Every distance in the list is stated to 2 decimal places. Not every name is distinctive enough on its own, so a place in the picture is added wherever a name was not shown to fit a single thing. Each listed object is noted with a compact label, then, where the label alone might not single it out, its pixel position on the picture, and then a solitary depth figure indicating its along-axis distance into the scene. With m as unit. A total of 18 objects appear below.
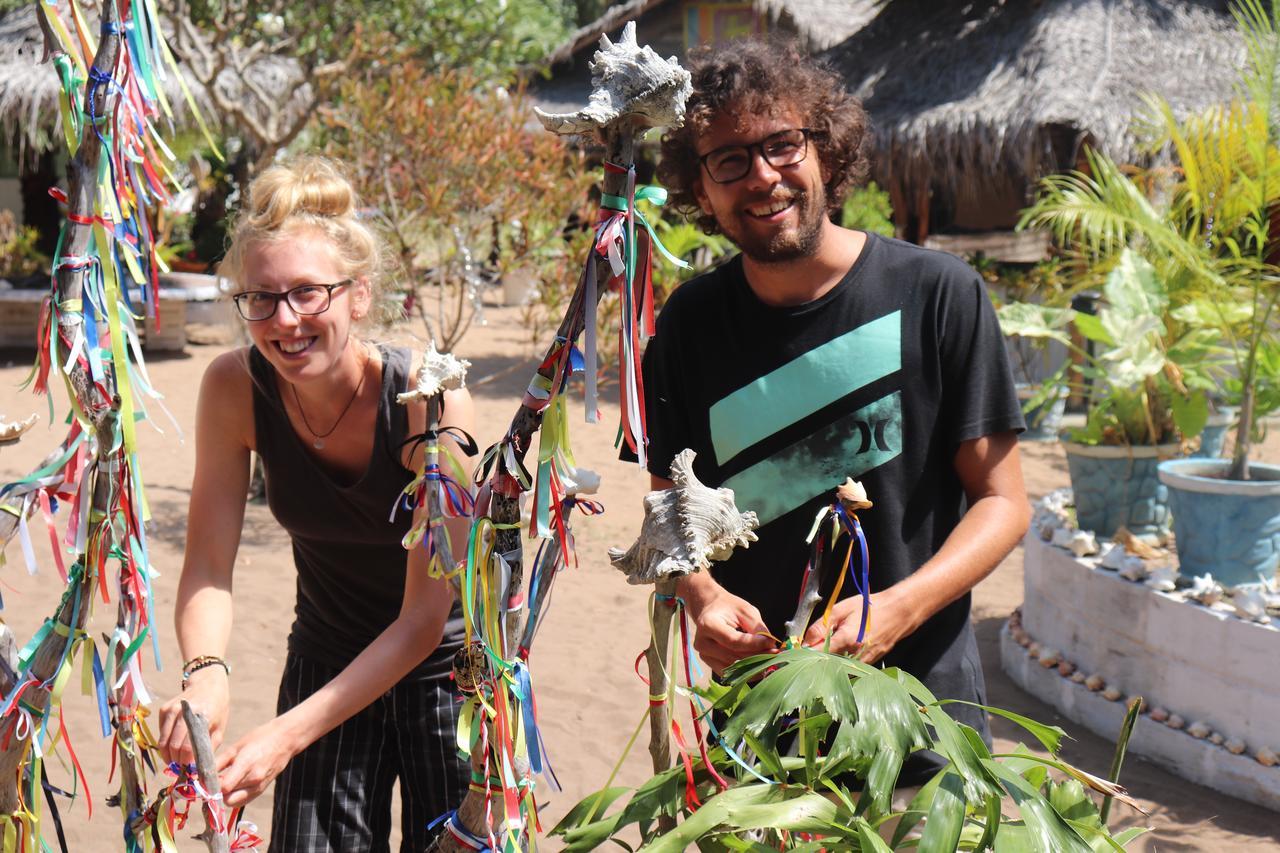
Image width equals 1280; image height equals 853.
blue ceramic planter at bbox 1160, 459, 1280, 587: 4.05
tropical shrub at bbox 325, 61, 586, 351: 5.89
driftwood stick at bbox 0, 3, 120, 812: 1.42
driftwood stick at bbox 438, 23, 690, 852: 1.10
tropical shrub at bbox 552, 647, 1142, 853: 1.15
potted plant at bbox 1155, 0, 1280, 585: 4.04
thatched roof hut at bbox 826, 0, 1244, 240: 10.48
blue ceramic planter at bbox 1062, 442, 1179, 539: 4.84
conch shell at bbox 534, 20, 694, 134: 1.10
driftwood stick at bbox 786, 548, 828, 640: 1.41
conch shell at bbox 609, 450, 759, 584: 1.16
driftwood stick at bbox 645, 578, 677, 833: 1.29
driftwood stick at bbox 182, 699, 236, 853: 1.31
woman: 1.75
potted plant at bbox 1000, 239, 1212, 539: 4.71
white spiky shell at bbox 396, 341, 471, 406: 1.30
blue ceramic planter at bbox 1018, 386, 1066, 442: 8.88
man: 1.84
